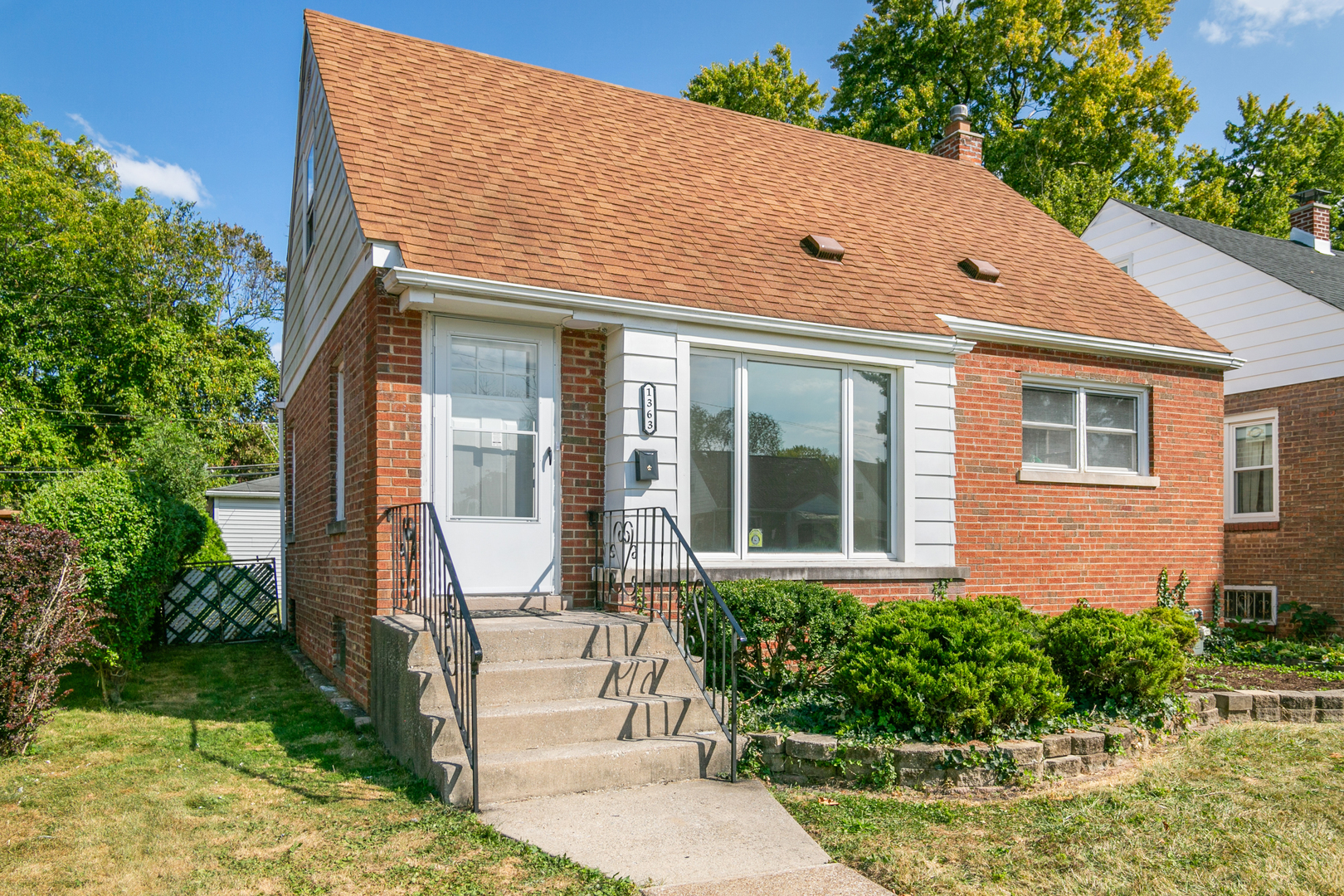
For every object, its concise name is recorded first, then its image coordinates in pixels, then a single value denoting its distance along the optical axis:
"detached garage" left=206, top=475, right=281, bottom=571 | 23.45
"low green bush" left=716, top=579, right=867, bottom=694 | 6.18
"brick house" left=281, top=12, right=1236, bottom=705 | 6.88
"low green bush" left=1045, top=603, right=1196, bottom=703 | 6.11
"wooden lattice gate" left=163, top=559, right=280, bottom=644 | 12.66
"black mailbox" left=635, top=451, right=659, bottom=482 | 6.99
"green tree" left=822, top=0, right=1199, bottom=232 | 23.27
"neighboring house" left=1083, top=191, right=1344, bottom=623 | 11.89
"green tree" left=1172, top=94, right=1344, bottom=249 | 25.41
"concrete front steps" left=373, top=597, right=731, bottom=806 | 4.91
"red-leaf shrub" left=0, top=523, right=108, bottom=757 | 5.86
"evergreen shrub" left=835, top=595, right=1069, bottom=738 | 5.31
